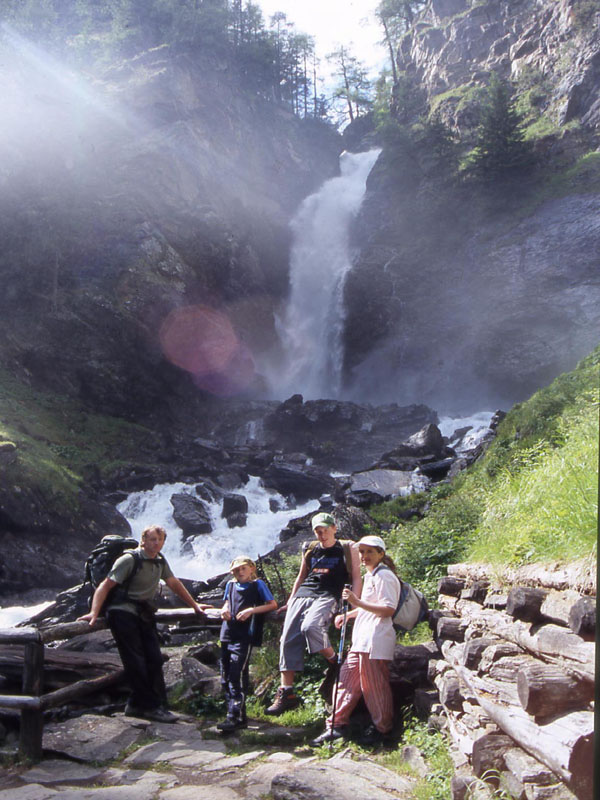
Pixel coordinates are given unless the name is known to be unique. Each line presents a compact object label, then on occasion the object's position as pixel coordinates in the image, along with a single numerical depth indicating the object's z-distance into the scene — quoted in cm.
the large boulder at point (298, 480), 2356
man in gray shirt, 551
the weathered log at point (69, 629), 543
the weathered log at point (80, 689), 499
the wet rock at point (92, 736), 491
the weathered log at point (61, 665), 635
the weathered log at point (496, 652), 366
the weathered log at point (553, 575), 293
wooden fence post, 475
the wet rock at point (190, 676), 654
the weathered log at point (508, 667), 346
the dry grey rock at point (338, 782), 355
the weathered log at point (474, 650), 398
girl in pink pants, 484
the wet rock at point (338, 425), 2986
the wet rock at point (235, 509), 2127
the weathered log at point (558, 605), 304
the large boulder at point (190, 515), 2066
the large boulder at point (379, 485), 2017
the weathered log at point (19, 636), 498
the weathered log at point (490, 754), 316
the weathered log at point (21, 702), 473
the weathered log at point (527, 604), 338
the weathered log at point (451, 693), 418
